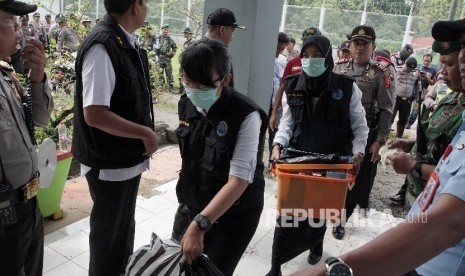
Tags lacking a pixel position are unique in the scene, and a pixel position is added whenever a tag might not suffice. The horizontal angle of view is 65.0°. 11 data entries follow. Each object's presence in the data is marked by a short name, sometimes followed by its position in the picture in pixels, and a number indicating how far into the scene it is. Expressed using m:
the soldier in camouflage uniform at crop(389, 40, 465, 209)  1.83
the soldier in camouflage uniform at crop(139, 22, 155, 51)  6.24
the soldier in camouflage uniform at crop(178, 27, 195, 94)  10.45
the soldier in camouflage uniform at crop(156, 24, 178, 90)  10.97
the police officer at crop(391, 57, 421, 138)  7.19
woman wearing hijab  2.52
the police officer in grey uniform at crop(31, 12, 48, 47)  12.17
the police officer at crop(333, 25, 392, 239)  3.46
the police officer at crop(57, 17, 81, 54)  7.77
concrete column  3.43
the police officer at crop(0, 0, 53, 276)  1.52
